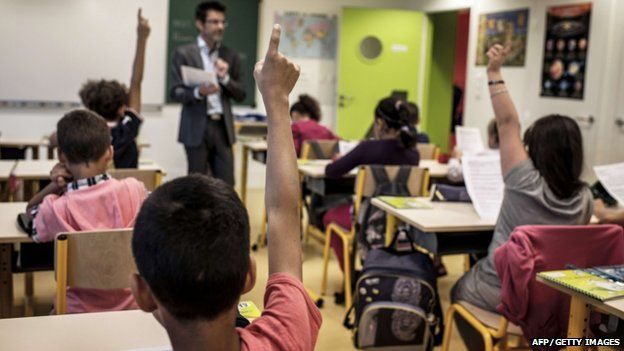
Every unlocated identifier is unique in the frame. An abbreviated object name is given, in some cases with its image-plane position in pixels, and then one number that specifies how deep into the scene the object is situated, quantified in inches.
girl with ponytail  146.6
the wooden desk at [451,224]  111.6
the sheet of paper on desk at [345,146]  180.2
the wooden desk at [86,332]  54.6
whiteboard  254.2
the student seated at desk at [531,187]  95.9
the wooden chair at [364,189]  140.6
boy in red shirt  35.2
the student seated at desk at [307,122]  199.3
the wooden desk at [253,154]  203.5
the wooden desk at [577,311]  72.1
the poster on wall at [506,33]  253.3
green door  298.5
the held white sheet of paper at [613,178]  93.8
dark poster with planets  223.5
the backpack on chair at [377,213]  137.1
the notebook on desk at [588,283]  69.8
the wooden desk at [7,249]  99.8
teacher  179.0
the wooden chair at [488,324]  93.0
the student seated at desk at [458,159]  166.2
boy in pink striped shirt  88.4
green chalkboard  277.0
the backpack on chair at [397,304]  112.3
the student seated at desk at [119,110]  137.3
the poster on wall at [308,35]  299.6
